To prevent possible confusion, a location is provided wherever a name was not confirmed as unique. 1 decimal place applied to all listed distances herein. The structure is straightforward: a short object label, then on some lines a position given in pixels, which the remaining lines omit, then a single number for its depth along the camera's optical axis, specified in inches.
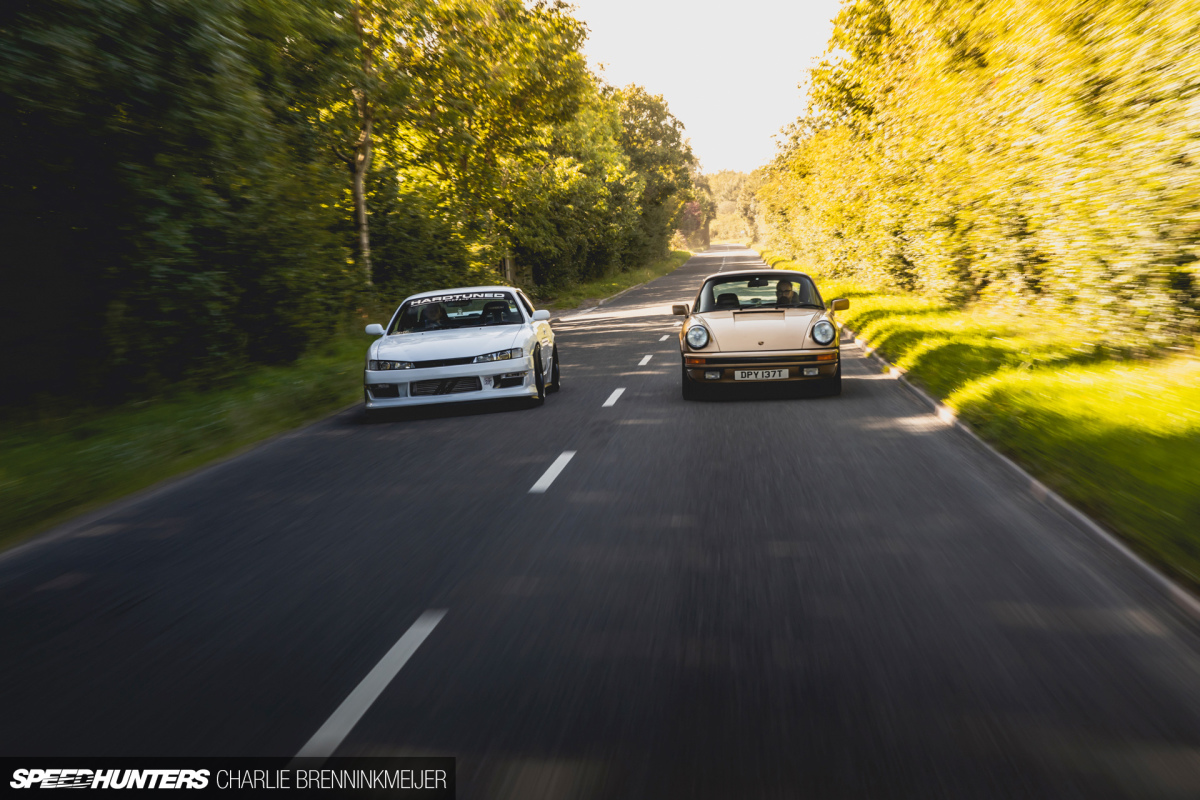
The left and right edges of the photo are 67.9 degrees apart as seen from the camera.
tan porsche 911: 415.8
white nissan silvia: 417.7
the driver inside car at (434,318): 465.4
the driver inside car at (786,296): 447.5
